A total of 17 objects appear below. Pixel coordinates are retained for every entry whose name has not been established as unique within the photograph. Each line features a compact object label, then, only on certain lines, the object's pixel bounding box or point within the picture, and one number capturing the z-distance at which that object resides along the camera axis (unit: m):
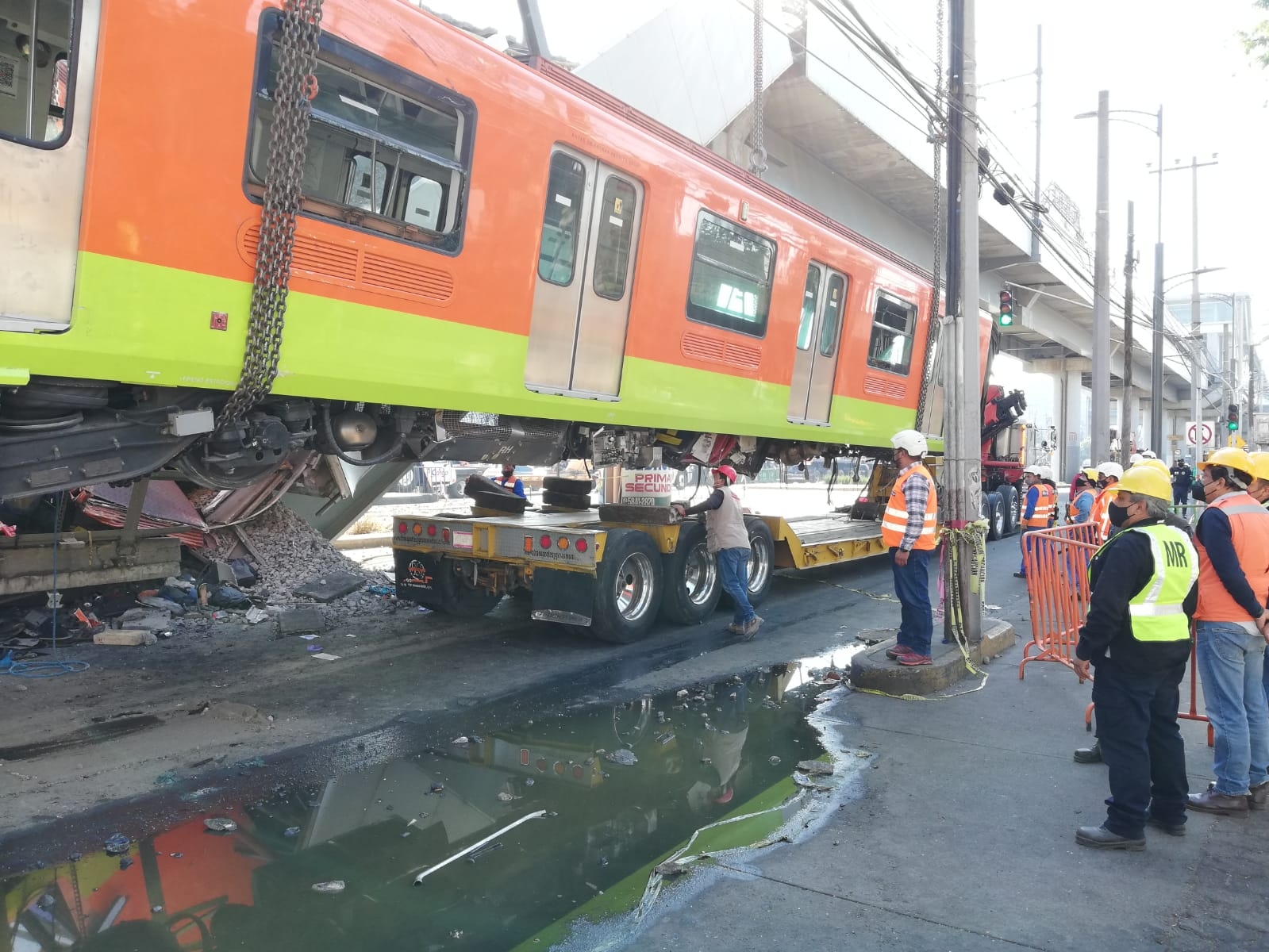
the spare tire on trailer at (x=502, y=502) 9.28
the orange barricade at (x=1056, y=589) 6.43
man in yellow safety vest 3.92
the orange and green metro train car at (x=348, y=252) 4.19
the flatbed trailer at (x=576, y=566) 7.71
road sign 25.25
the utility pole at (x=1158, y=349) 22.53
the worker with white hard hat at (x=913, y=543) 6.62
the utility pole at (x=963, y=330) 7.28
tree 10.68
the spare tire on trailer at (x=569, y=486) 10.06
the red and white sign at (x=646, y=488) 8.79
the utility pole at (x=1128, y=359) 20.58
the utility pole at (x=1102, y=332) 18.34
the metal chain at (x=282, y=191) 4.63
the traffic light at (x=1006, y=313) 13.20
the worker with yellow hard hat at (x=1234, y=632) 4.30
